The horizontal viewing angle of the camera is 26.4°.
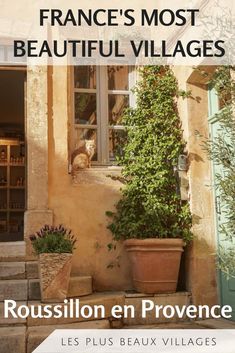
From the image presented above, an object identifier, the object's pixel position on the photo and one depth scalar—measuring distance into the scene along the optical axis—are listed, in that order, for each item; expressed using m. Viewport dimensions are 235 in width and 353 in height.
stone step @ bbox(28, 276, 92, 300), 5.02
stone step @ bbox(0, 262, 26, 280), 5.22
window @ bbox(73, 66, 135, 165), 6.15
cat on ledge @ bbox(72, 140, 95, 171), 5.82
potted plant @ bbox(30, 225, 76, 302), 4.68
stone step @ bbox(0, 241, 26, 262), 5.48
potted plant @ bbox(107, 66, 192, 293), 5.29
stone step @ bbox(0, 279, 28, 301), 4.96
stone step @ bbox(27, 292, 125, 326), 4.54
